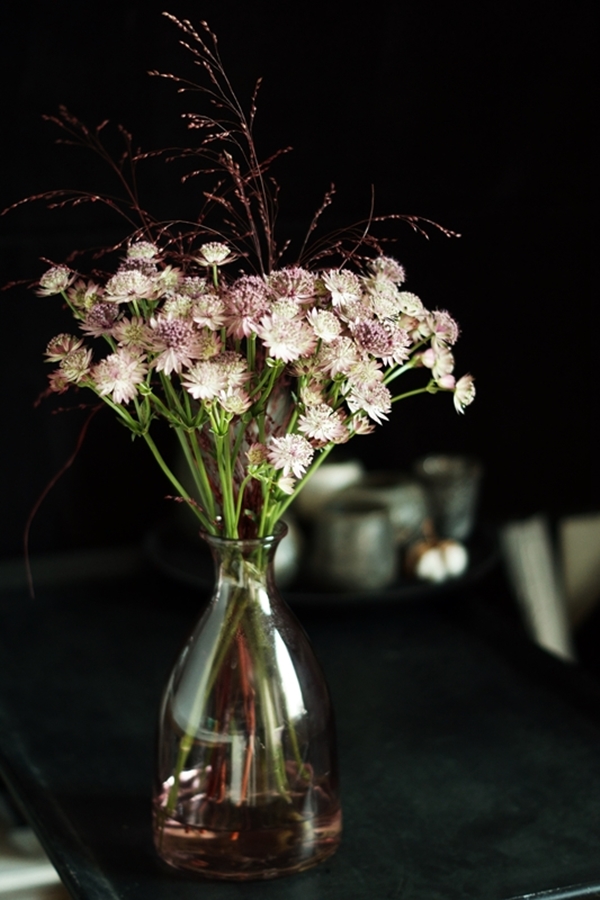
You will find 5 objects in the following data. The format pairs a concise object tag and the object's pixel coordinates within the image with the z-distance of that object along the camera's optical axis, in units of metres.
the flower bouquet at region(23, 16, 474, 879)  0.71
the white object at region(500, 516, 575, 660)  1.68
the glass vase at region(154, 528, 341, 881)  0.79
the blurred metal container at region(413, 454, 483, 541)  1.43
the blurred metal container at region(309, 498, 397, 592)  1.29
